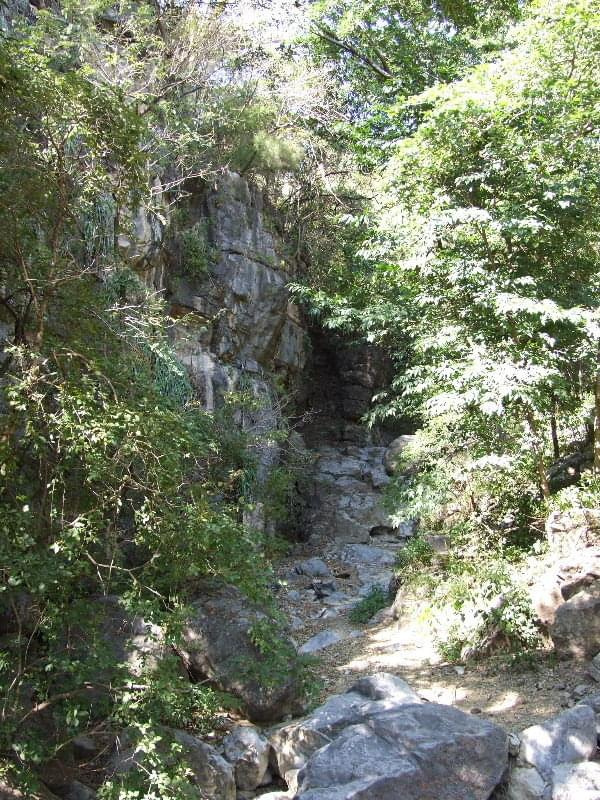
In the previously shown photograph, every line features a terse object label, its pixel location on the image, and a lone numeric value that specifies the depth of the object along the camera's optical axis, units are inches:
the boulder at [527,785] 154.1
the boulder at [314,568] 403.9
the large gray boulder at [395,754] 145.5
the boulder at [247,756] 176.4
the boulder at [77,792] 157.6
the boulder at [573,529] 233.6
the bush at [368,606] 309.6
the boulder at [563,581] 217.5
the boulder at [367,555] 421.1
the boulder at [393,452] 498.9
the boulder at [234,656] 198.4
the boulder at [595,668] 198.4
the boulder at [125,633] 180.2
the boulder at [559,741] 159.9
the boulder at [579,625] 207.6
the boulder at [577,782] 145.4
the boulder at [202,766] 158.4
